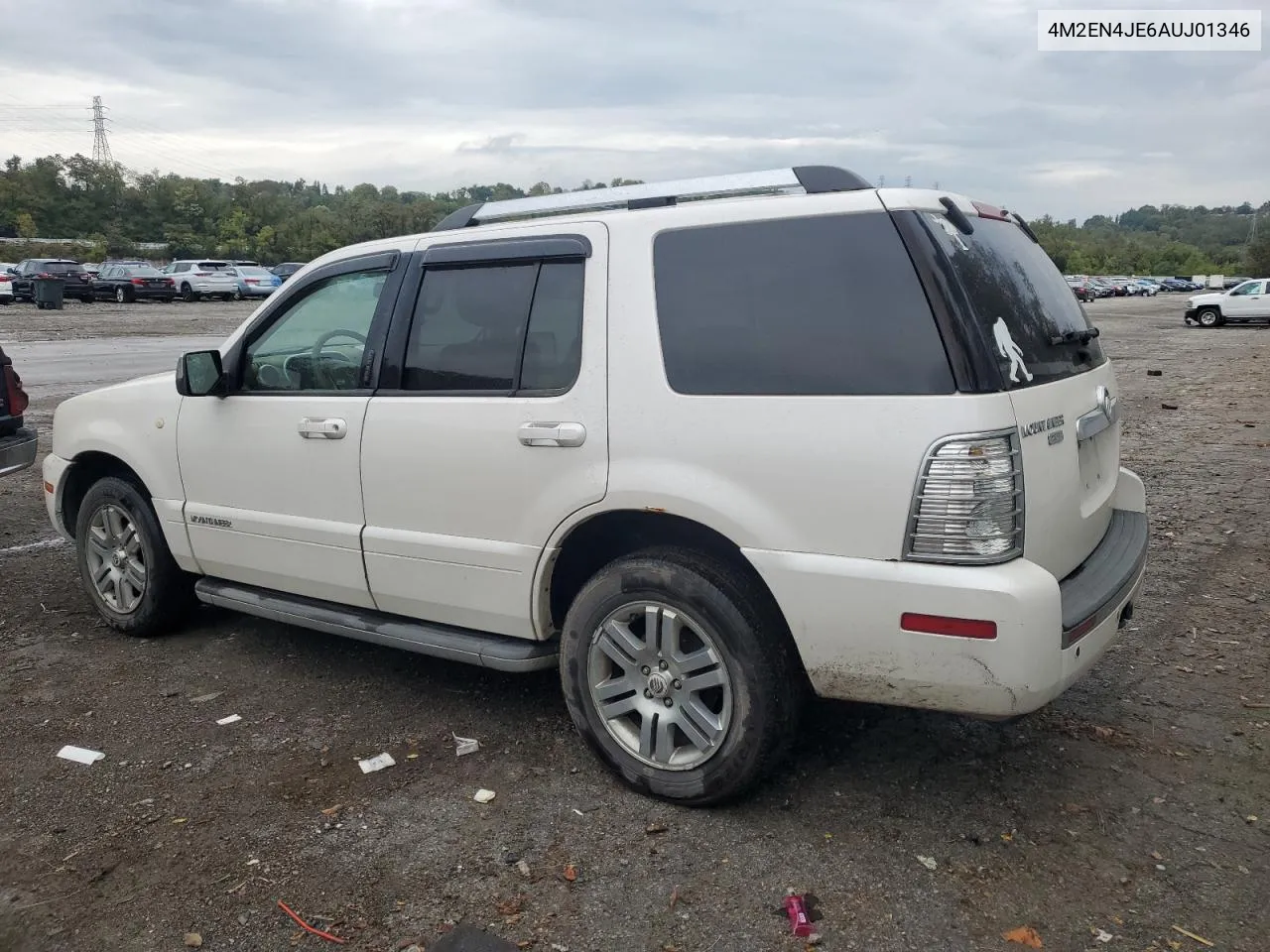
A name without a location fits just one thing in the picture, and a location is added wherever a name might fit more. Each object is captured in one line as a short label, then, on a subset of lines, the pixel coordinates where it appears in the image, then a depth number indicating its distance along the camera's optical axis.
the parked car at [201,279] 40.53
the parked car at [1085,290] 65.93
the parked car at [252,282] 41.75
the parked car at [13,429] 6.46
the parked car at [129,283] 38.81
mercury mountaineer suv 2.88
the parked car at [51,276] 35.91
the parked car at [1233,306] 34.84
